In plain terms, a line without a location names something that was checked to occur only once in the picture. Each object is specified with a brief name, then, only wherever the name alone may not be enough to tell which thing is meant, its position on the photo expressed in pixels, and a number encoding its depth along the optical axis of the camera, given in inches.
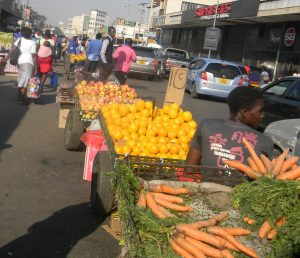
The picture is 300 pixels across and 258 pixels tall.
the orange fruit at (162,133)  229.8
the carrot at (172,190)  144.7
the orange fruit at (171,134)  230.4
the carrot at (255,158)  148.3
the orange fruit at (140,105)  262.3
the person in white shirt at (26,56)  470.6
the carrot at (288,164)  147.5
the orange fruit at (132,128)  231.0
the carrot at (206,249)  120.8
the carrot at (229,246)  124.6
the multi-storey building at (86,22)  6544.3
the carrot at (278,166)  145.8
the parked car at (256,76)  890.6
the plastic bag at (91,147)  253.6
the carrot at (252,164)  150.1
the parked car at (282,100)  410.9
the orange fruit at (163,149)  214.4
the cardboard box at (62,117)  391.0
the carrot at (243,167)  146.9
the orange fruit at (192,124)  247.3
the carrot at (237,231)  128.3
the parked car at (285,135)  285.7
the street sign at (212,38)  1376.7
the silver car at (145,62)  1026.7
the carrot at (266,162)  148.9
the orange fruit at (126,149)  210.8
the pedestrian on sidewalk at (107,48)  549.6
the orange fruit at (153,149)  213.3
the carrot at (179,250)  118.4
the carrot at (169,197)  141.0
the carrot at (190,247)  118.6
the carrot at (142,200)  136.9
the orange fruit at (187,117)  251.6
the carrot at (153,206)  134.0
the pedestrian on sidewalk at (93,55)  605.9
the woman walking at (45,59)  519.5
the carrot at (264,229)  128.0
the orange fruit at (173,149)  217.5
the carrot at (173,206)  137.9
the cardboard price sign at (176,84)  298.2
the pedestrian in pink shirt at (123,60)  569.6
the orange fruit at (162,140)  218.8
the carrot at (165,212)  135.1
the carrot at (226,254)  121.0
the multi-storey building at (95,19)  6382.9
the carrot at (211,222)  126.6
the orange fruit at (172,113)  253.1
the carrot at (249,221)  133.3
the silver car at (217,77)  772.6
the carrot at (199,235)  122.2
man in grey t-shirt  160.4
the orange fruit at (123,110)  257.2
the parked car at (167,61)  1156.1
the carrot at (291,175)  142.6
